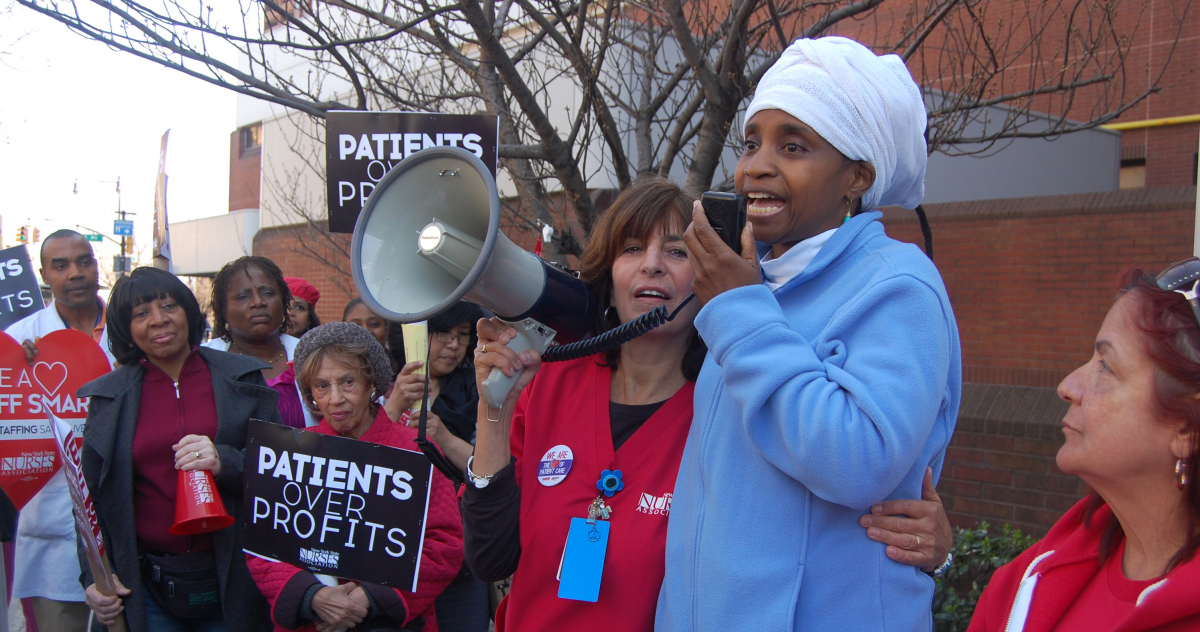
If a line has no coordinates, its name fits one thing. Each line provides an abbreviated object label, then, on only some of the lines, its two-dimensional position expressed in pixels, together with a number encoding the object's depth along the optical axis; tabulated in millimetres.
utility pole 18656
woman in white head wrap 1283
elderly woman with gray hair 2777
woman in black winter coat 3037
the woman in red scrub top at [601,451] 1784
